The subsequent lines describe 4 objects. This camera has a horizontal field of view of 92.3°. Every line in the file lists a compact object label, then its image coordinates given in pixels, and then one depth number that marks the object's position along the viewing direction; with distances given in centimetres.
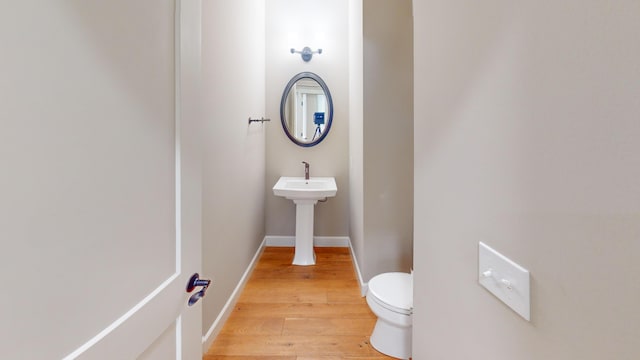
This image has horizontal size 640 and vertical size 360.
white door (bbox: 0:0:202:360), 42
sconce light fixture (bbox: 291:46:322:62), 361
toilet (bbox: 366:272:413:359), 166
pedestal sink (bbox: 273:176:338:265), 294
